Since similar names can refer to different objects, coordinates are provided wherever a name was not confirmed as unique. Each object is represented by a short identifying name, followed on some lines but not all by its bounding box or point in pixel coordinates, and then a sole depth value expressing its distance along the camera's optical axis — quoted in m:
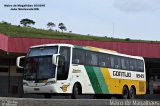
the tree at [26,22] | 99.38
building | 36.06
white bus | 23.28
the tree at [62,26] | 103.50
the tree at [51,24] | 102.30
